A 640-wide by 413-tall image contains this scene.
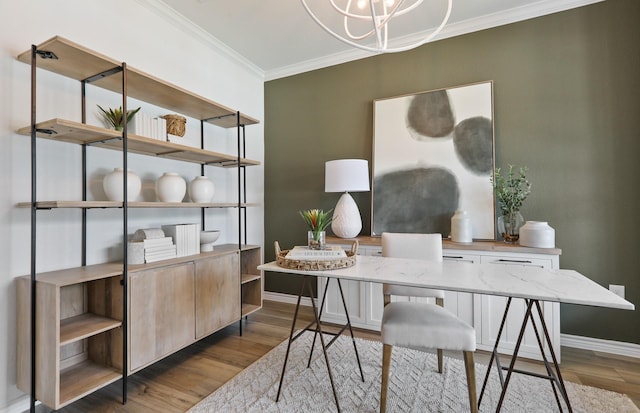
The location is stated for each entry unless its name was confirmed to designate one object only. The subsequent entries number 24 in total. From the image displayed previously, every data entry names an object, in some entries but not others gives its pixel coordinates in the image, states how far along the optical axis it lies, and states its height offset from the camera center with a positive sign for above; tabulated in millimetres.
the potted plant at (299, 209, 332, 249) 1770 -118
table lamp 2748 +207
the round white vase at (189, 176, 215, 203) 2510 +176
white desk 1134 -327
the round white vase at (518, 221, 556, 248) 2219 -206
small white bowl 2557 -245
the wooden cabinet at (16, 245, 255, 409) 1568 -661
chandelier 1447 +1686
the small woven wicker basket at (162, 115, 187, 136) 2344 +676
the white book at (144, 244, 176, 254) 2064 -270
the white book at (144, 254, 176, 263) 2059 -332
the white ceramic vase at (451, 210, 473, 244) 2512 -176
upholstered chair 1434 -608
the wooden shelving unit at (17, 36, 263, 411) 1560 -478
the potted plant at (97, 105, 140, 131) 1979 +622
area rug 1709 -1116
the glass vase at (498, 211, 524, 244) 2438 -151
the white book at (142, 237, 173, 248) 2064 -220
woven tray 1548 -284
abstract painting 2660 +447
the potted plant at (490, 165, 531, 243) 2443 +86
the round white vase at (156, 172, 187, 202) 2230 +171
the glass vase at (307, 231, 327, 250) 1823 -187
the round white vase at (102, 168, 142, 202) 1895 +164
